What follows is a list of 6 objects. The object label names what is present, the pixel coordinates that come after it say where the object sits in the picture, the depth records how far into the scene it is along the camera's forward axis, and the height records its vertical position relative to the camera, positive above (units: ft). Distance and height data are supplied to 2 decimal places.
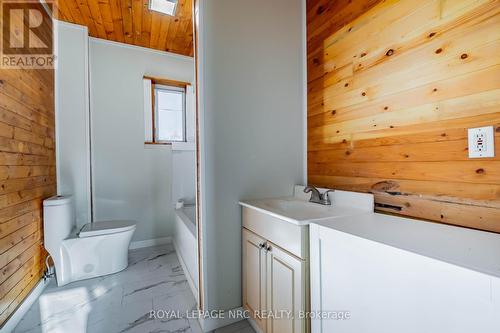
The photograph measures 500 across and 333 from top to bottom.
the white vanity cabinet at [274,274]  3.46 -1.94
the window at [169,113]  9.87 +2.36
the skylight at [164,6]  6.77 +4.95
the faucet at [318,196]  4.80 -0.71
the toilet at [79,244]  6.46 -2.35
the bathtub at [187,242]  5.93 -2.37
